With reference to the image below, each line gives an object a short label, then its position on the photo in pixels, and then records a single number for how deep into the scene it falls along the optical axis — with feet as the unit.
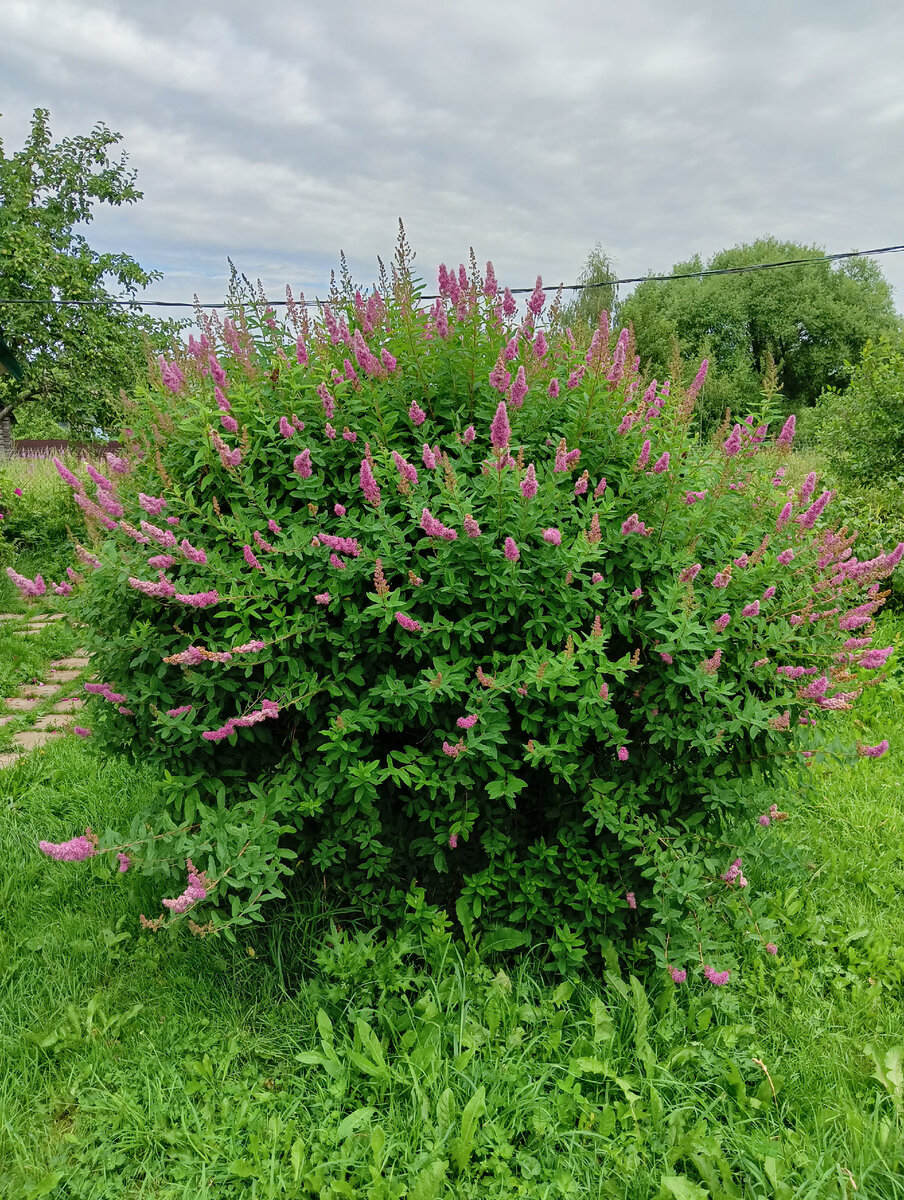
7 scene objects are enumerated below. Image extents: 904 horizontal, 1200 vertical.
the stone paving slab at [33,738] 15.70
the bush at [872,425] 24.32
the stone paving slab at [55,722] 16.72
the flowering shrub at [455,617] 7.11
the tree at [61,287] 46.37
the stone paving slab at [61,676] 20.17
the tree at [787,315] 115.65
